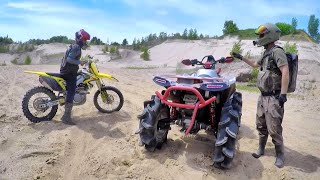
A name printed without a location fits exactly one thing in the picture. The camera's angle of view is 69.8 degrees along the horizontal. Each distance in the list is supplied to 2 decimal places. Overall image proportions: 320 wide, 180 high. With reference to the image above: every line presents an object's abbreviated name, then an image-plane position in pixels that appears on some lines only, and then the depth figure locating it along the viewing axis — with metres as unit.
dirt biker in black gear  4.53
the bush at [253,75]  10.14
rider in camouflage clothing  3.26
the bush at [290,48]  10.55
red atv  3.21
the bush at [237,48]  11.53
